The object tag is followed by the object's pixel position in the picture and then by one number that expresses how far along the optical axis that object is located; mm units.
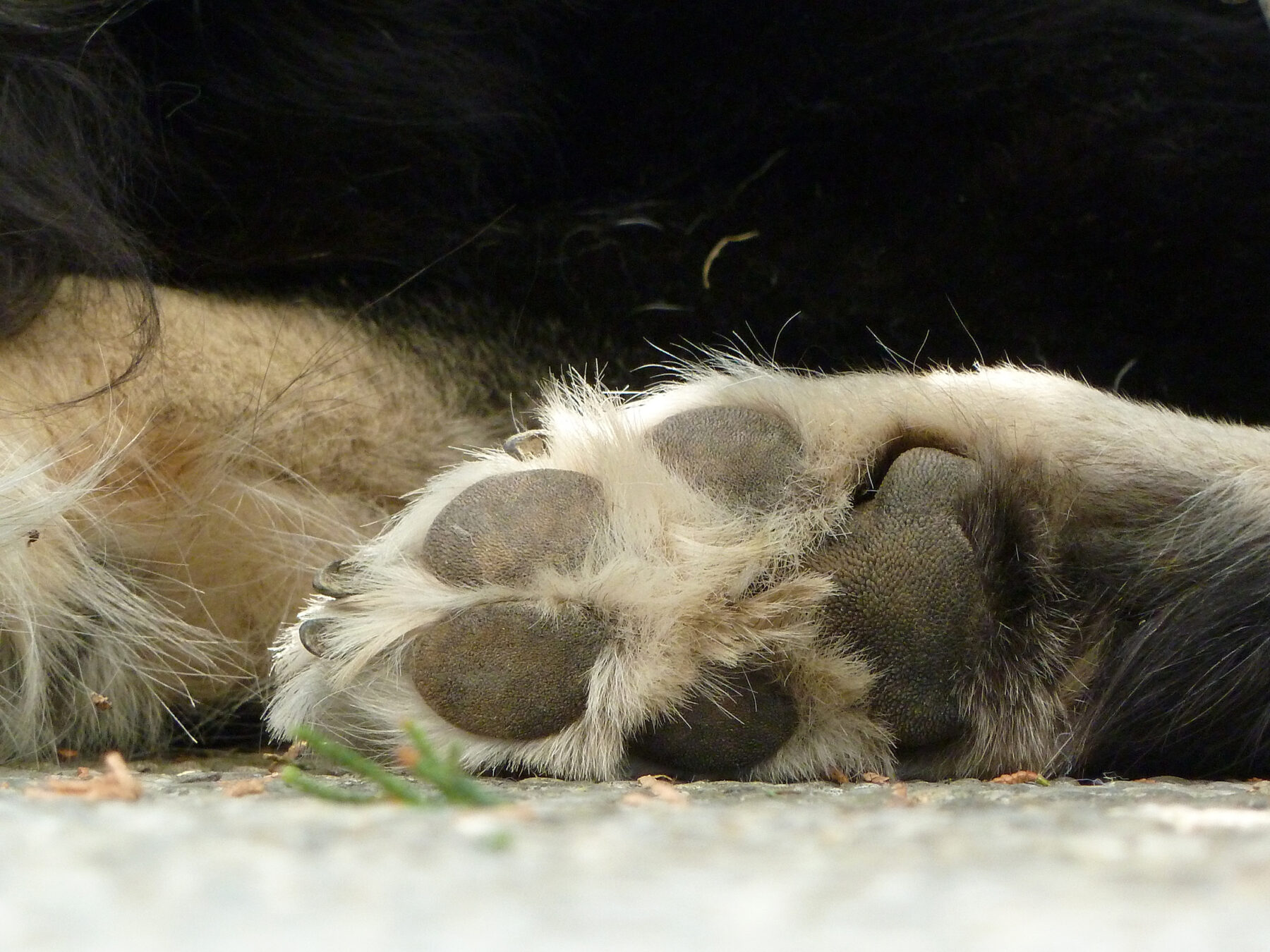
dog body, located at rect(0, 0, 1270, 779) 2065
